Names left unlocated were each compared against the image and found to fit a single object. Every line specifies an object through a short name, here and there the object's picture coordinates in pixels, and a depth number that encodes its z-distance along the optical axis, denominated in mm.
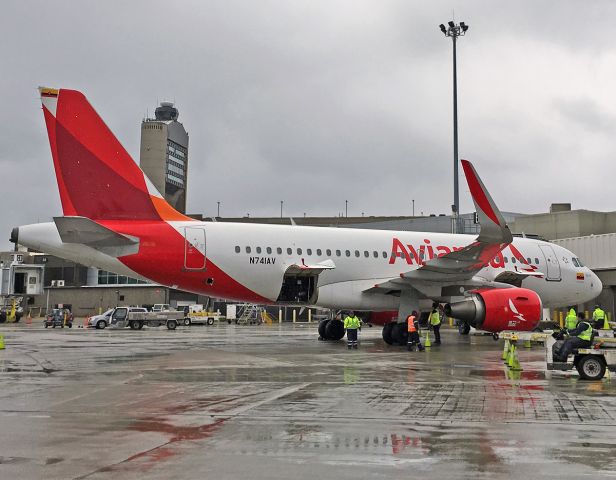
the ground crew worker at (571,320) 20266
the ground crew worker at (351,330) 21062
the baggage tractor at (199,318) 48938
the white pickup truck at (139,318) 42844
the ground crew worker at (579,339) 12820
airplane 19688
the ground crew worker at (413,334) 20516
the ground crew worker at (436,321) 23406
